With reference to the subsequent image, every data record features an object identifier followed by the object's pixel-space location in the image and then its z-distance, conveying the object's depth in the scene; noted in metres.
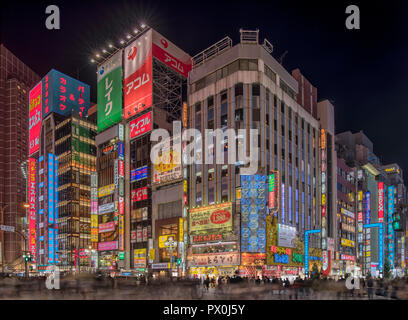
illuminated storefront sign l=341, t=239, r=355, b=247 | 74.43
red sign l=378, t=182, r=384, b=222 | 81.56
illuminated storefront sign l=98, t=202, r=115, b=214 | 73.94
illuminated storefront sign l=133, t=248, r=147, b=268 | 67.19
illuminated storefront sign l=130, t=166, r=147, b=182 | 70.17
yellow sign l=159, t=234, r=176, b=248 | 62.22
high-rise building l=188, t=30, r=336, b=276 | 50.88
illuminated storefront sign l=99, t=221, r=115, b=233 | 73.34
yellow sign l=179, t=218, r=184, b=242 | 58.28
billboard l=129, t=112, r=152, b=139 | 71.25
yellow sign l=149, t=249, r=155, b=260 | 63.59
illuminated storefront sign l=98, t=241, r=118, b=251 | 71.22
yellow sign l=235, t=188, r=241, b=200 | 51.48
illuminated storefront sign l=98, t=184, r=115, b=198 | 75.07
